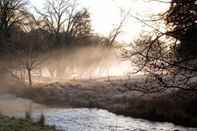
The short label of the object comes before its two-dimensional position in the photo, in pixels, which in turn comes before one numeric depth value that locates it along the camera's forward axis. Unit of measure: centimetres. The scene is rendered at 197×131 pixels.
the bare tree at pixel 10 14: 6206
